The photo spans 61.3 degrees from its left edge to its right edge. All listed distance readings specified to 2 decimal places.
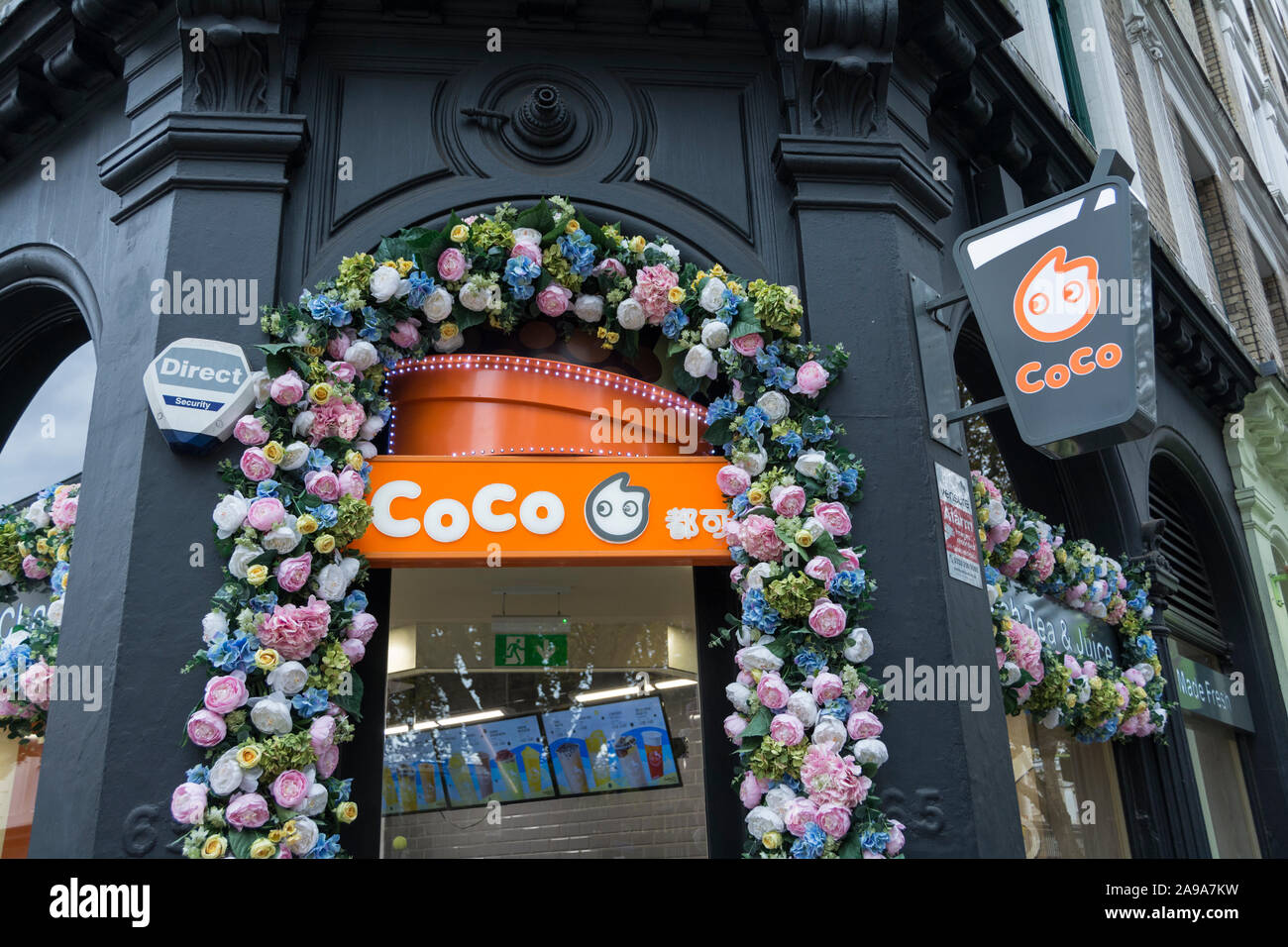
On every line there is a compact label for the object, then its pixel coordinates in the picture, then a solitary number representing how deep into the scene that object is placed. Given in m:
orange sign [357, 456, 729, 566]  5.13
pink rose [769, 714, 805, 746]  4.76
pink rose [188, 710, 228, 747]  4.53
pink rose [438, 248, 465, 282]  5.38
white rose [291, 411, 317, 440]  5.03
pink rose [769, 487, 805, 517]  5.12
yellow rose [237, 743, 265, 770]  4.44
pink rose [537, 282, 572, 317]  5.48
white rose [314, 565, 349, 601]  4.83
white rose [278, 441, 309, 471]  4.95
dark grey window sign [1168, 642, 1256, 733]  8.57
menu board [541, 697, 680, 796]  5.60
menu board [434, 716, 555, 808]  5.64
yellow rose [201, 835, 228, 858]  4.31
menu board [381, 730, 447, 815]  5.43
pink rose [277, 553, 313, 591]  4.73
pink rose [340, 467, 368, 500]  4.99
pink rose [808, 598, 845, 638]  4.89
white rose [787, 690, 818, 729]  4.80
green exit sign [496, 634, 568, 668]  5.76
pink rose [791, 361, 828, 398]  5.35
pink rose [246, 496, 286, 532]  4.80
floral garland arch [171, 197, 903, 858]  4.59
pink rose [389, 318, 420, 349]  5.38
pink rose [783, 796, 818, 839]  4.61
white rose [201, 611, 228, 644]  4.68
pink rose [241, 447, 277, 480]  4.93
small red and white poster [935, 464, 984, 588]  5.48
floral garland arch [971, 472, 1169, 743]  6.31
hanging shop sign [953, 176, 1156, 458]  4.89
